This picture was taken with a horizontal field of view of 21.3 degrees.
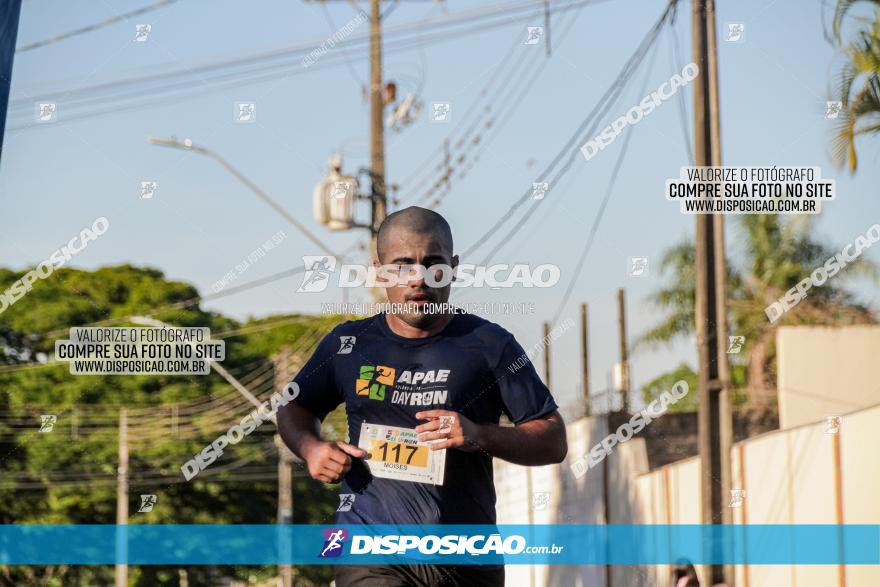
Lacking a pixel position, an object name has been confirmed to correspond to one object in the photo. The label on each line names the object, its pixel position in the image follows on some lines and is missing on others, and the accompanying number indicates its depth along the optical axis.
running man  8.27
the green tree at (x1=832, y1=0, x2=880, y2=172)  14.69
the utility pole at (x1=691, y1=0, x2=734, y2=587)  14.87
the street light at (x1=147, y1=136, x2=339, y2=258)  14.90
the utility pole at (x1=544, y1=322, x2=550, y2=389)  14.25
